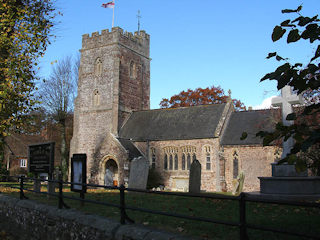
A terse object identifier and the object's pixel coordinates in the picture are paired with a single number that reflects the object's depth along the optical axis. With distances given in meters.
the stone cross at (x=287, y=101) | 10.71
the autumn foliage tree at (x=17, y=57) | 12.64
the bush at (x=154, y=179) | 27.27
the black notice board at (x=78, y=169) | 9.24
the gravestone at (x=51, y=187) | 10.50
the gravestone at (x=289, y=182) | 9.52
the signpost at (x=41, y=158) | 10.71
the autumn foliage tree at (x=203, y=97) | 42.78
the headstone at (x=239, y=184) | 17.19
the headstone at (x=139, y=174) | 16.06
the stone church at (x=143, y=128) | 25.00
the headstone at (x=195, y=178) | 15.24
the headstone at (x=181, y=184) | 26.21
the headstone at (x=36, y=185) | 11.32
